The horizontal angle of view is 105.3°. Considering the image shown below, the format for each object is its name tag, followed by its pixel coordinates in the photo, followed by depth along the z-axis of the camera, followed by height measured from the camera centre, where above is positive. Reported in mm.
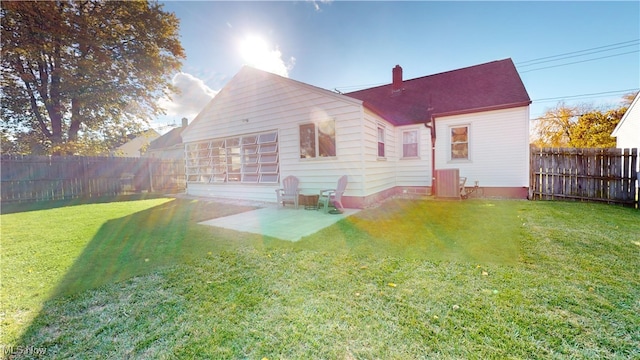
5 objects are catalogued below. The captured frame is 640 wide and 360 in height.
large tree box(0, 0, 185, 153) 12016 +6252
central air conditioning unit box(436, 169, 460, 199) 8664 -541
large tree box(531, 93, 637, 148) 17969 +3236
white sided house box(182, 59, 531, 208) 7570 +1191
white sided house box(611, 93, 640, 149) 12609 +2029
